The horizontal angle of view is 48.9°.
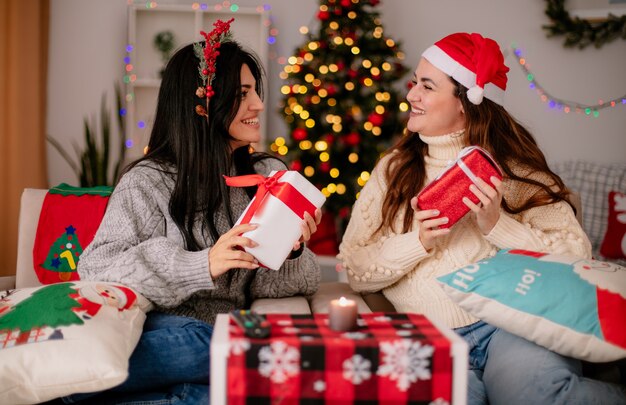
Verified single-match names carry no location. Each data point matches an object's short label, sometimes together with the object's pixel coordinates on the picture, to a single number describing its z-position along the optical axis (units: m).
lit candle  1.31
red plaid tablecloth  1.22
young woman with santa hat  1.94
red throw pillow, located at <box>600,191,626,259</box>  3.33
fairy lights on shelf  4.29
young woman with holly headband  1.77
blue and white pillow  1.51
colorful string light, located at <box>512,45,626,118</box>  4.39
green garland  4.23
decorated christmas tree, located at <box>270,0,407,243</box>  3.99
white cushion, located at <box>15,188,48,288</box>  2.25
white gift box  1.69
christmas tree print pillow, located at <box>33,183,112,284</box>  2.22
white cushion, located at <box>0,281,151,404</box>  1.37
